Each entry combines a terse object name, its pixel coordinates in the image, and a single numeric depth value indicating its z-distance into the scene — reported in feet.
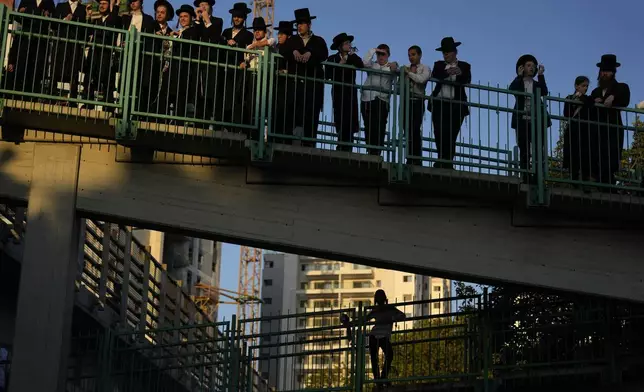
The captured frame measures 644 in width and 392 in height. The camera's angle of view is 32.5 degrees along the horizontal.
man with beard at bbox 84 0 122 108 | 42.22
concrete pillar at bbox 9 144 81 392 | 40.65
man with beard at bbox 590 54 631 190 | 44.98
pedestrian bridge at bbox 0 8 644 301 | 42.27
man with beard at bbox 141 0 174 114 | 42.42
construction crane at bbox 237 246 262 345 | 391.04
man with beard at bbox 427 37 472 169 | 44.32
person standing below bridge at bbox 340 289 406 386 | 50.81
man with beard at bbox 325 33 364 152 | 44.04
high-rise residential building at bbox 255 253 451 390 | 488.44
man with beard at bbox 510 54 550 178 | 44.57
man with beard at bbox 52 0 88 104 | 41.98
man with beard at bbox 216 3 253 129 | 42.73
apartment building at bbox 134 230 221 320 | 239.09
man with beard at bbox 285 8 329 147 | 43.39
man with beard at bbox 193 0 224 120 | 42.73
